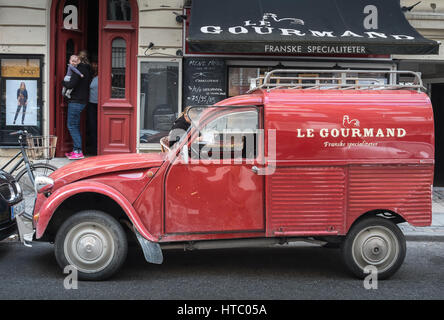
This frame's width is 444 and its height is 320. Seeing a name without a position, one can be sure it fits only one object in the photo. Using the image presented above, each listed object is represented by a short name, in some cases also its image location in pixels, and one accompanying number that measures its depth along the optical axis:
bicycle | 8.46
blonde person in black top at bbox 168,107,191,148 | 6.39
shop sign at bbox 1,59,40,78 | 11.33
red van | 5.48
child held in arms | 11.19
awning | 9.93
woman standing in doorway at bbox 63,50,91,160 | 11.30
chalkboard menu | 11.32
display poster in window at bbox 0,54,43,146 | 11.33
